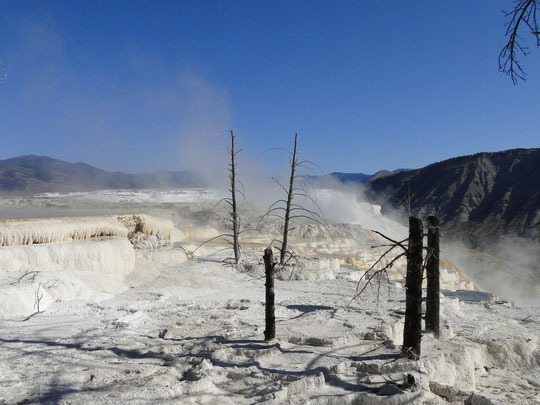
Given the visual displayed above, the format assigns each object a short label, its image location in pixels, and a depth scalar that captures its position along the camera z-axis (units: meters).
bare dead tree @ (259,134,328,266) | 14.92
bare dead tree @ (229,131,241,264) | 15.52
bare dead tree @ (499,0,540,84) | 2.85
